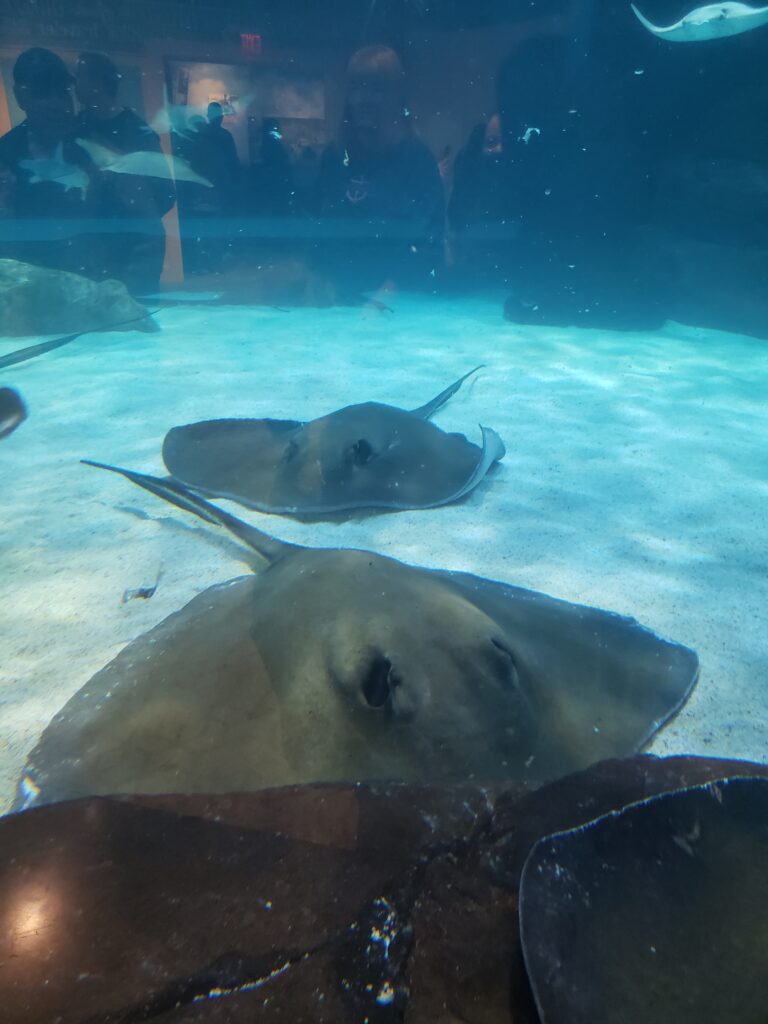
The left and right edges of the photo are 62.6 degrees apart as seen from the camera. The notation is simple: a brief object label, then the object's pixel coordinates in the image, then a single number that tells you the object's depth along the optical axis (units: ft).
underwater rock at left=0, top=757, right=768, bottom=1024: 3.50
